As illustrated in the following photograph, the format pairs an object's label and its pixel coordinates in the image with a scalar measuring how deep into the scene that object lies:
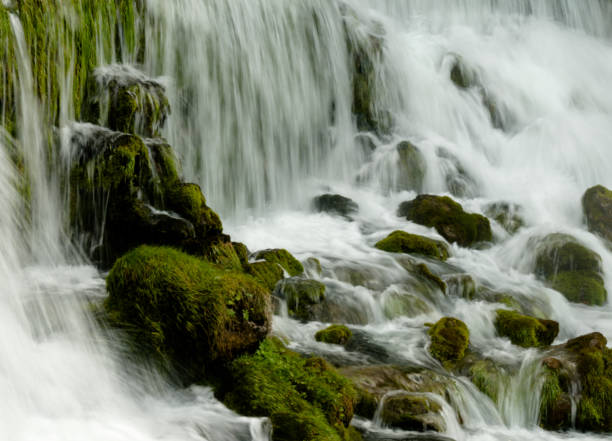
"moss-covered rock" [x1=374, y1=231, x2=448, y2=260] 24.39
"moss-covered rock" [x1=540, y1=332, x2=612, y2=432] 12.95
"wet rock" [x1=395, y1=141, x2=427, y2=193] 34.75
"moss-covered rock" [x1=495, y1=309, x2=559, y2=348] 16.70
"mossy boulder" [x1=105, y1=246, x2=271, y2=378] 10.37
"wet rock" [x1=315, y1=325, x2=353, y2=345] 14.89
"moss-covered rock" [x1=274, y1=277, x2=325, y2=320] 16.58
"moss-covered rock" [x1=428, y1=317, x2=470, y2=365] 15.06
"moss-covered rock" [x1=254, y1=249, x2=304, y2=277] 18.97
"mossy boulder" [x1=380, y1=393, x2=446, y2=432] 11.23
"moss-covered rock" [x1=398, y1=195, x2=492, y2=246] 28.22
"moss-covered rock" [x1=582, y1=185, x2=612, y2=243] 31.52
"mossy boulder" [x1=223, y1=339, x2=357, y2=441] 9.40
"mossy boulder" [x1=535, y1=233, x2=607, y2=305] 24.31
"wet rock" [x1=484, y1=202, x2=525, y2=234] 31.70
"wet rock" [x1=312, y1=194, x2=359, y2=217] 30.28
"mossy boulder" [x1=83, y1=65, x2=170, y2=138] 18.45
